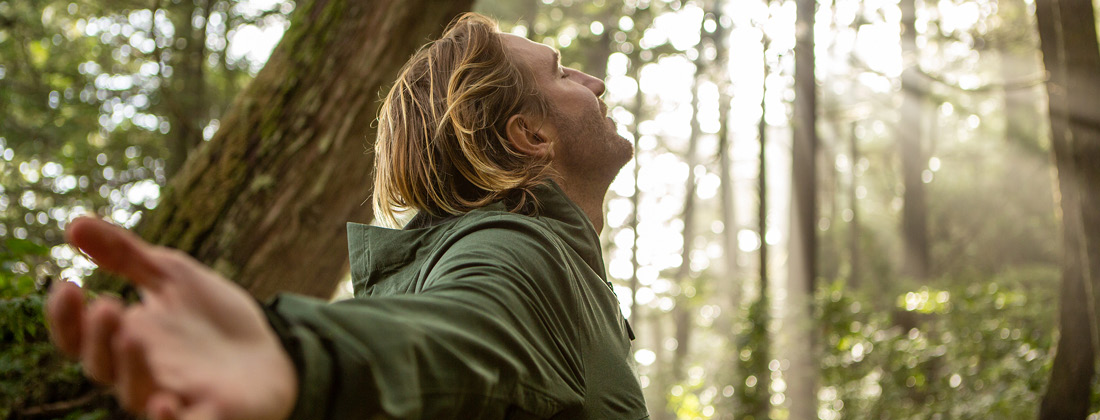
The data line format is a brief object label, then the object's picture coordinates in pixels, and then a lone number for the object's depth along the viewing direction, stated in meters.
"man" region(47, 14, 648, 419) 0.70
